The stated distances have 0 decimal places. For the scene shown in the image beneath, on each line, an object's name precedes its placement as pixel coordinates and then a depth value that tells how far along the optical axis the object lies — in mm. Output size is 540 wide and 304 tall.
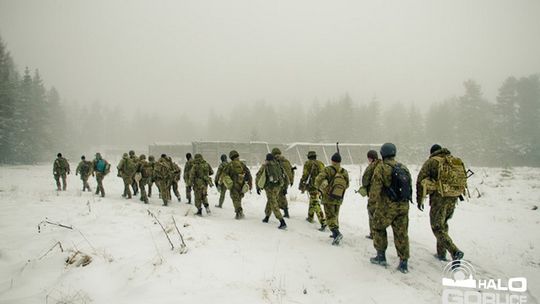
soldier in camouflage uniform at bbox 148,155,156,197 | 13520
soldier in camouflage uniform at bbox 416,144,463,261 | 6102
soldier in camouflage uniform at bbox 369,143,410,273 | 5641
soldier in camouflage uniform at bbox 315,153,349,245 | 7258
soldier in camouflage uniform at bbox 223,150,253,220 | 9680
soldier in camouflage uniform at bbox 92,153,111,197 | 14738
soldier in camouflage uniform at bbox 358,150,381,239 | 6094
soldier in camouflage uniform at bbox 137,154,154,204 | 13527
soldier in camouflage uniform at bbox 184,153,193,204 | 12712
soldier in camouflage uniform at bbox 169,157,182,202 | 13430
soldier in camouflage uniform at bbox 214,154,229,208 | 10125
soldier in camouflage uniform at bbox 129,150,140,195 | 14311
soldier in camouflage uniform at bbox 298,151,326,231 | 9141
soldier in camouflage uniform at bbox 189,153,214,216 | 10578
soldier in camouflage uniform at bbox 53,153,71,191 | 16266
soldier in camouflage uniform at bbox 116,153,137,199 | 14195
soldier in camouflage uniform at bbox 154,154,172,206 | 12648
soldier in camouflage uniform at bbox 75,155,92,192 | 16188
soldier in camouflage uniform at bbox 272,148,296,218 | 10117
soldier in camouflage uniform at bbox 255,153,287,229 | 8711
